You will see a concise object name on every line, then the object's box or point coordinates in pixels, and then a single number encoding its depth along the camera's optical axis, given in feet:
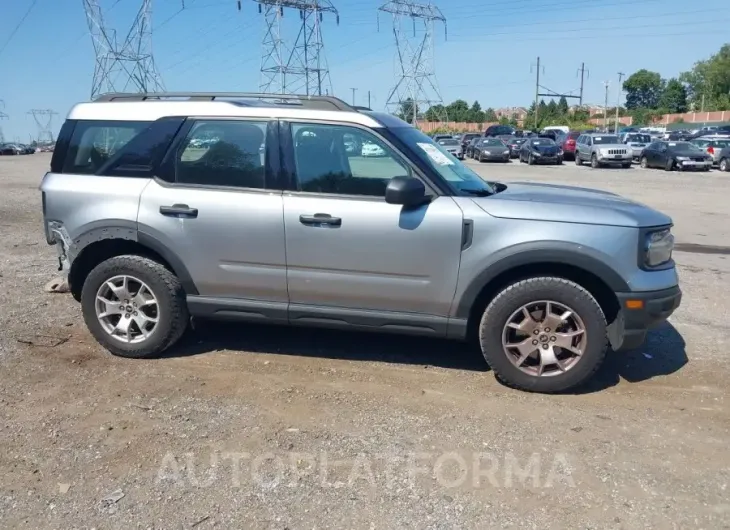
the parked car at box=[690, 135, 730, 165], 100.32
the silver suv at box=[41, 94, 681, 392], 13.85
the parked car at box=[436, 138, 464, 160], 132.88
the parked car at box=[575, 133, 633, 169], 104.35
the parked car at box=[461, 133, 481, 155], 150.20
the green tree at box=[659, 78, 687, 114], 376.50
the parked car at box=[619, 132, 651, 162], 113.09
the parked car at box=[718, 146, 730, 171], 97.76
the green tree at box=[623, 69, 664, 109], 438.81
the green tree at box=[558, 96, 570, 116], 361.14
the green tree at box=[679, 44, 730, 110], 358.43
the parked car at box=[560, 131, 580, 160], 125.80
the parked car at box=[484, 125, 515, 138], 178.74
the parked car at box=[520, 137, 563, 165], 116.78
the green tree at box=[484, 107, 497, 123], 381.23
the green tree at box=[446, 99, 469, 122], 385.70
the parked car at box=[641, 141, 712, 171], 95.81
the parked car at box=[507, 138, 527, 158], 135.90
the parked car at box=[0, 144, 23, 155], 233.55
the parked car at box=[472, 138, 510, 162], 125.90
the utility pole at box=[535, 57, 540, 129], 286.93
